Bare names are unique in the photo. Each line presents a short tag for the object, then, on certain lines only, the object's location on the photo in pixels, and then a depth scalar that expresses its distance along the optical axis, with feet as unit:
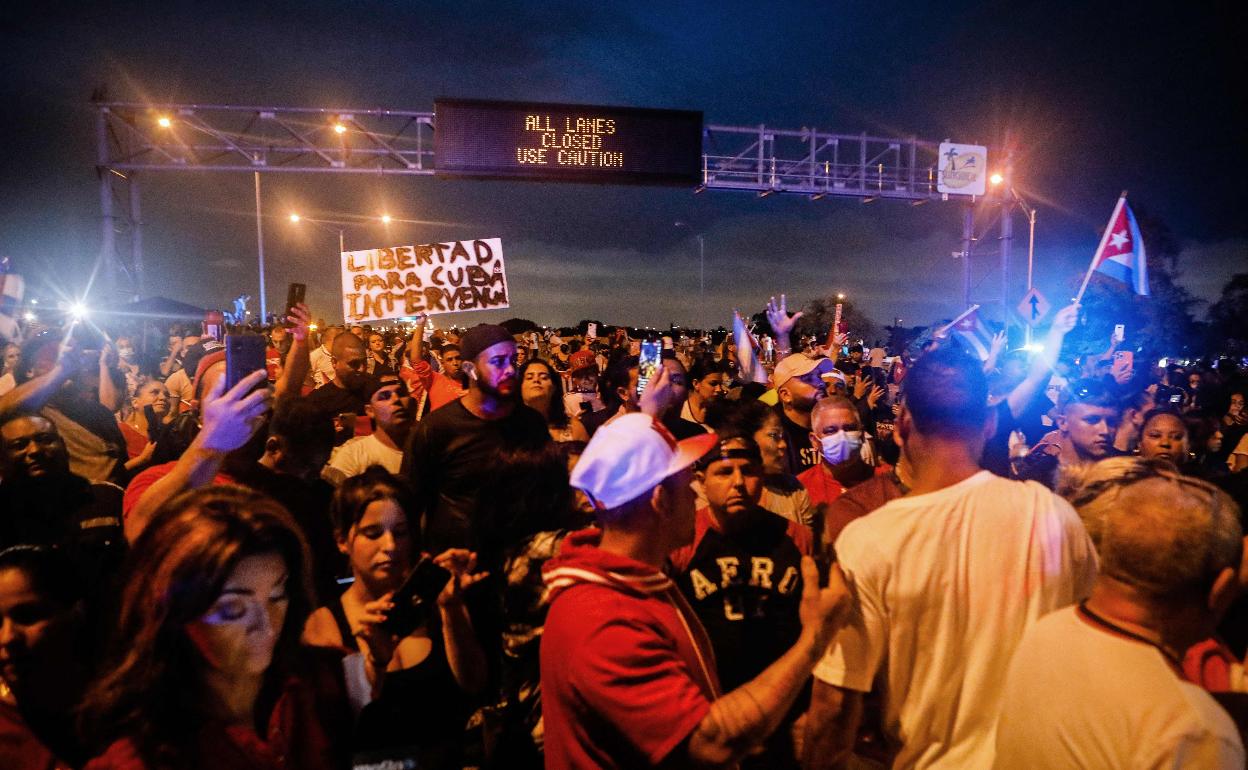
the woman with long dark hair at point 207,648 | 5.36
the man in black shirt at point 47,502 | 11.44
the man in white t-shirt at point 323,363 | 31.60
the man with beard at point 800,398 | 19.48
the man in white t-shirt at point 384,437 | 17.57
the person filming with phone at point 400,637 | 8.09
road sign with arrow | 23.50
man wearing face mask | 14.58
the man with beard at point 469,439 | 14.56
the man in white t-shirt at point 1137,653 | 5.28
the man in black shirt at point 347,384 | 21.94
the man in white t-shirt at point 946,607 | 6.95
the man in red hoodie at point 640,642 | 5.78
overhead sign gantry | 49.34
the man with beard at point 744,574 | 9.84
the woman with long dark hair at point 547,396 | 19.86
